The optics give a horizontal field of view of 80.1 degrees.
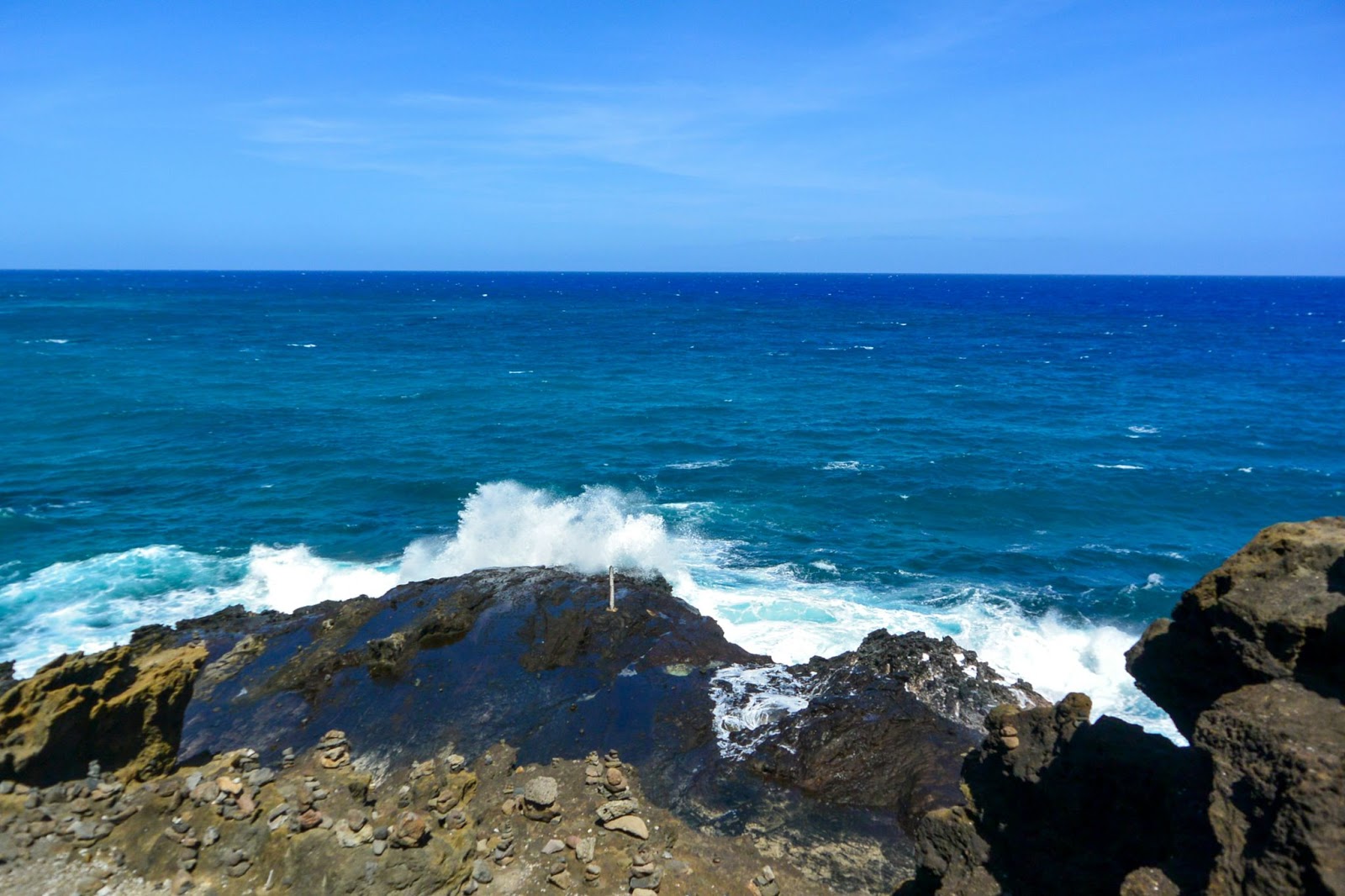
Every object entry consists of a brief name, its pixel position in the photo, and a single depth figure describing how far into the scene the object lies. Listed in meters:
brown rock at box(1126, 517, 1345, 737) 7.91
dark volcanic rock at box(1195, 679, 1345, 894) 6.23
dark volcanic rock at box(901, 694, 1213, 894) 8.58
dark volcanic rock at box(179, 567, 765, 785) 17.94
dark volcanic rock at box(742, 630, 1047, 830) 16.17
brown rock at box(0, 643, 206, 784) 14.18
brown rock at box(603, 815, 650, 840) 14.39
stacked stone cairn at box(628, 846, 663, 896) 12.97
